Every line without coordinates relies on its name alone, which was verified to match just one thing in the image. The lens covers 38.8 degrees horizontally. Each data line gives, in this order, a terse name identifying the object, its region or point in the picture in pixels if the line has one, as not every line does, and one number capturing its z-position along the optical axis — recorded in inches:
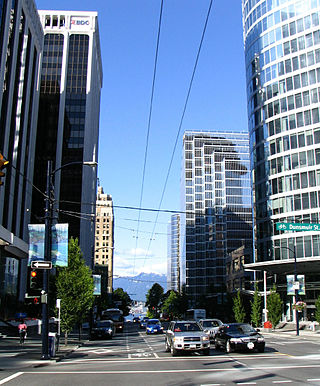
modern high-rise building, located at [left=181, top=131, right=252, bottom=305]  5959.6
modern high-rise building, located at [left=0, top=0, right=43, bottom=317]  2106.3
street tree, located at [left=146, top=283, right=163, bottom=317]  7046.3
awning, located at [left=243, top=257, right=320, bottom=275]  2447.1
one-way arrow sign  770.8
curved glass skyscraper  2536.9
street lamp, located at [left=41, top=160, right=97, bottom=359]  772.0
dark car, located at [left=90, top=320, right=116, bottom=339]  1509.6
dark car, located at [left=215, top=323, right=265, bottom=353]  816.9
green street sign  1237.5
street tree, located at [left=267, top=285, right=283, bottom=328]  2087.8
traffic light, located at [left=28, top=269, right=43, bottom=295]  778.8
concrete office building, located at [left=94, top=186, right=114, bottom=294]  6771.7
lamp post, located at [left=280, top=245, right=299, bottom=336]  1633.9
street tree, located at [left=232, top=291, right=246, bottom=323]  2214.6
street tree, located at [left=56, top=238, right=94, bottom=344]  1206.3
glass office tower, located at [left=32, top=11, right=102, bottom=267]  3902.6
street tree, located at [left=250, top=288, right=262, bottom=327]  2201.0
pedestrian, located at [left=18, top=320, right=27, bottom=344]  1175.0
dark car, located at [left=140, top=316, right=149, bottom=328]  2637.3
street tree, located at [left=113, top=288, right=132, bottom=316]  5605.3
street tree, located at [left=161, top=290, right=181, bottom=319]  4389.8
